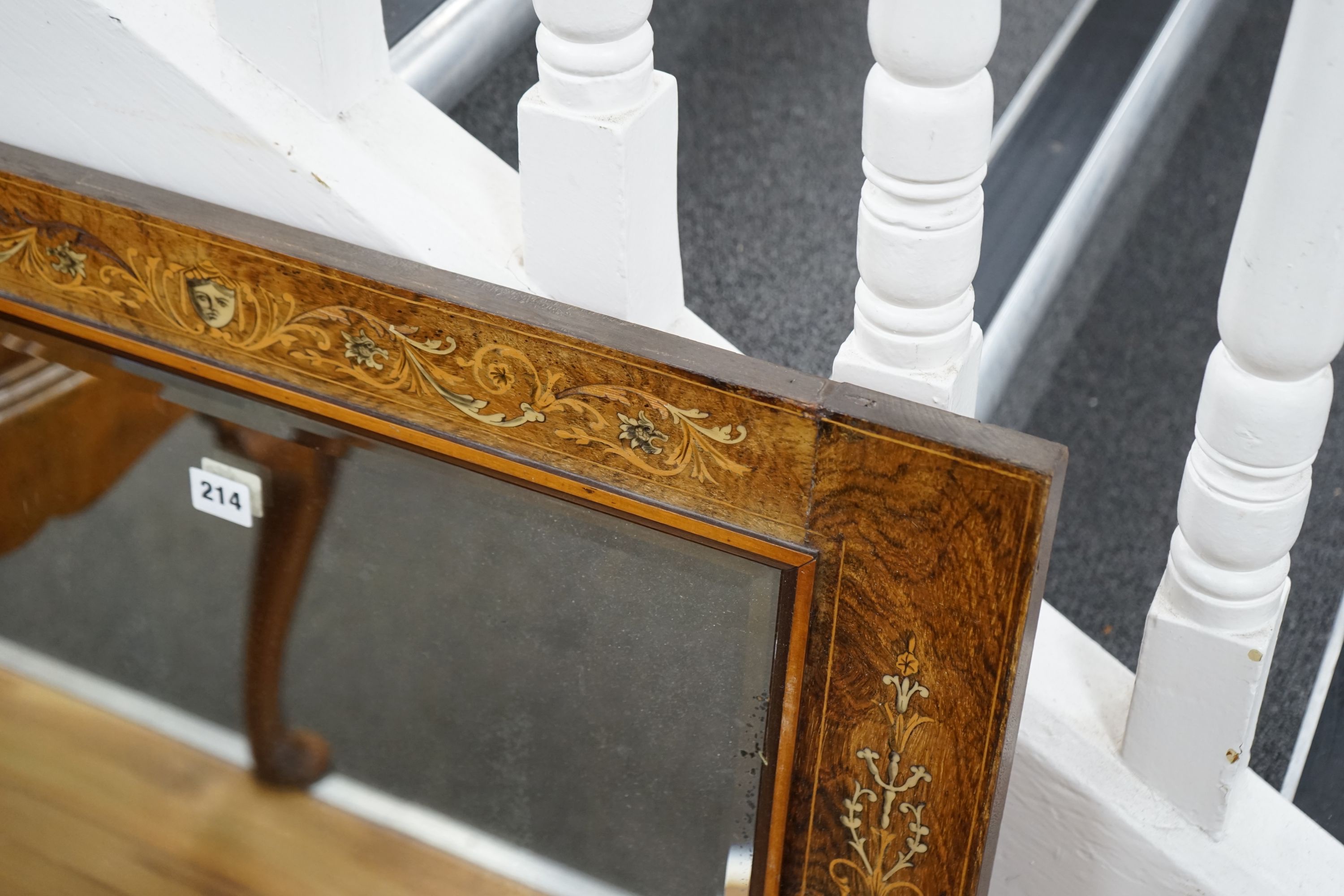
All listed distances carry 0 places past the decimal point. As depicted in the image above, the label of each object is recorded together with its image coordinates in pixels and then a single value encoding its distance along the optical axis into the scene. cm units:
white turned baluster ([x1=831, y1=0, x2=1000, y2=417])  64
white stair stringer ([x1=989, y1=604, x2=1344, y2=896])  87
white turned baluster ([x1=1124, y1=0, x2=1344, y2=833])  62
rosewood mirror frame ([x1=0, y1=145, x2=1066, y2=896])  67
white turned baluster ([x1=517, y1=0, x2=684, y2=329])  74
